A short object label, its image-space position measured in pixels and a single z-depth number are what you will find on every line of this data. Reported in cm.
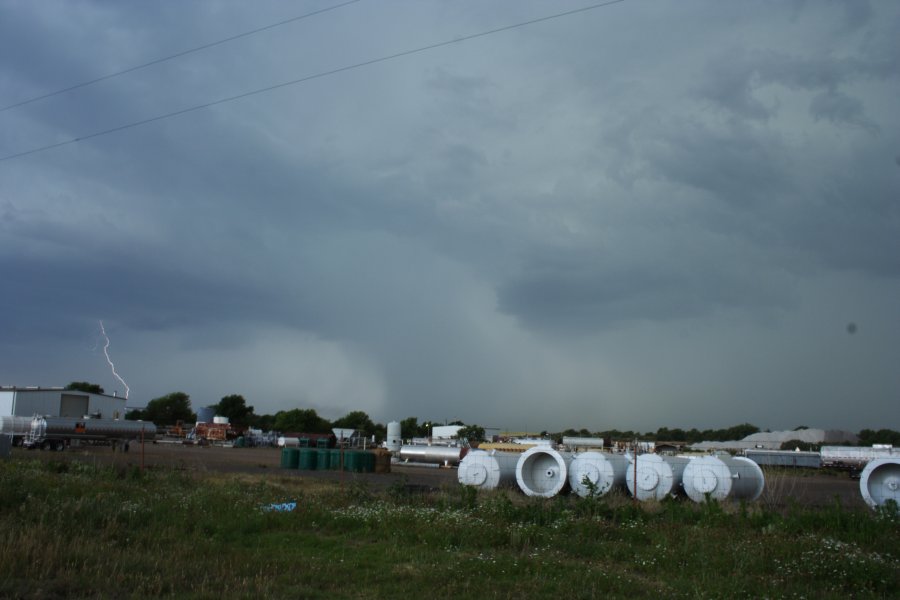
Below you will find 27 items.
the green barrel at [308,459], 4447
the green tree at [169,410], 15800
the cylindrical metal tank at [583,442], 6406
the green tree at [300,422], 14766
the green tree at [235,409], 15600
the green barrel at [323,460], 4447
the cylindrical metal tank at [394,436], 8238
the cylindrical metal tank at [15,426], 5900
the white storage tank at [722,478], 2556
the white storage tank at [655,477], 2577
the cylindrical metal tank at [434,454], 6138
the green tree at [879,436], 12332
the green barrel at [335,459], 4409
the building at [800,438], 10935
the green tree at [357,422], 15950
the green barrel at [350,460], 4391
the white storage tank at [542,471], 2684
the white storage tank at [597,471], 2608
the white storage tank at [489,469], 2895
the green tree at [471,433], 10232
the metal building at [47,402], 7688
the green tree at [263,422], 15806
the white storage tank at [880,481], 2384
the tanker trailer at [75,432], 5878
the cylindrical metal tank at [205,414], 11544
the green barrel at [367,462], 4512
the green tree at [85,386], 16062
